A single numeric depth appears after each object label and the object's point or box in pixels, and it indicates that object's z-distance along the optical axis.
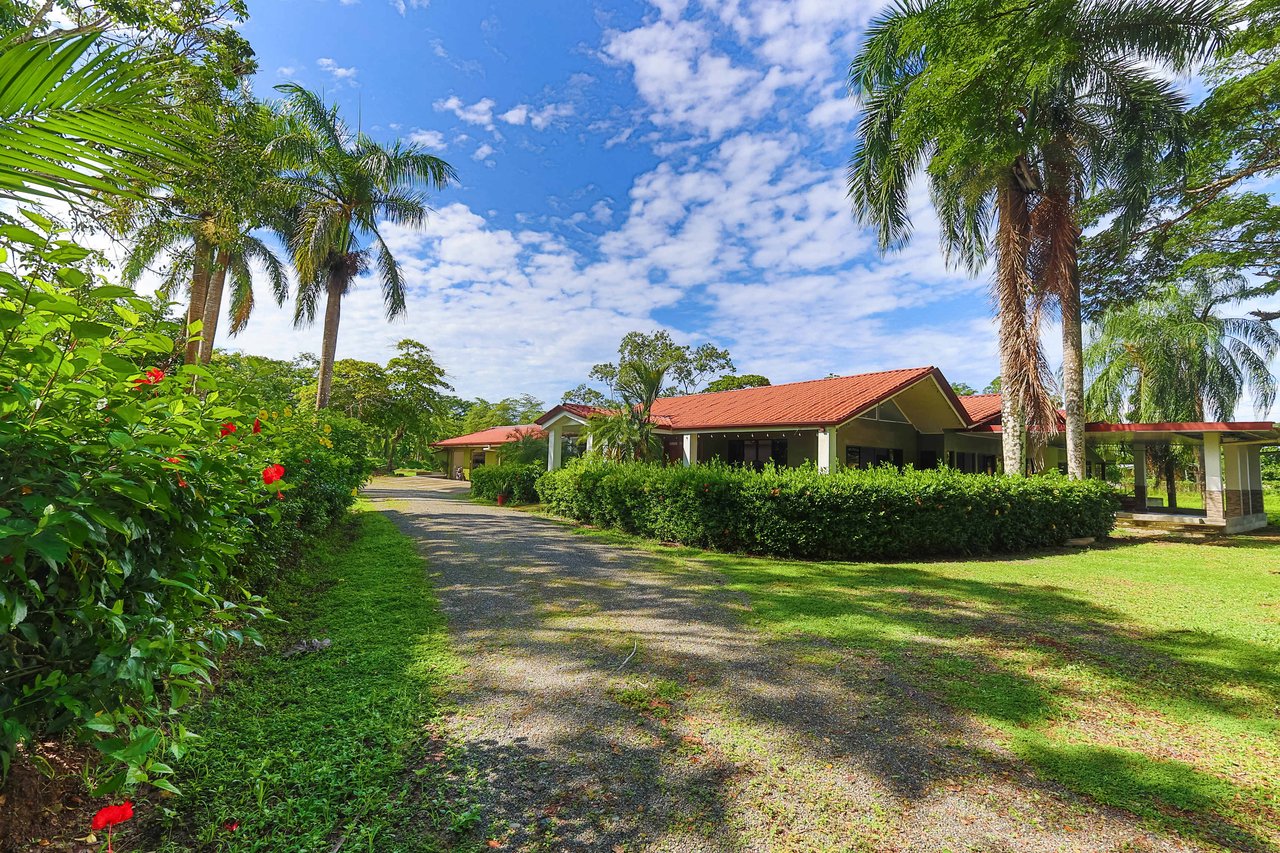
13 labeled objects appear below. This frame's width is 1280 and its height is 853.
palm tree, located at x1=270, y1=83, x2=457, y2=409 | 14.23
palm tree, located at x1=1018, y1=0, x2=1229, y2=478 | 8.25
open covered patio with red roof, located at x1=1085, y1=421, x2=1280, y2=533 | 13.81
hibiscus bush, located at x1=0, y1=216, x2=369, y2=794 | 1.29
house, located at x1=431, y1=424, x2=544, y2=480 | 35.19
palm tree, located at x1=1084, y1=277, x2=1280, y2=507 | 21.81
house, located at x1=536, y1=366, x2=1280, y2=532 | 14.31
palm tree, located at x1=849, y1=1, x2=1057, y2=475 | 11.60
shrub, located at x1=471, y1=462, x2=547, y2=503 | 18.51
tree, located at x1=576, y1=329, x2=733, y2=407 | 39.91
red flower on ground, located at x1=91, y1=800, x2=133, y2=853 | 1.56
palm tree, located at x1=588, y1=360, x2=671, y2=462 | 13.96
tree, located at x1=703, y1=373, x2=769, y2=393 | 40.81
